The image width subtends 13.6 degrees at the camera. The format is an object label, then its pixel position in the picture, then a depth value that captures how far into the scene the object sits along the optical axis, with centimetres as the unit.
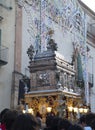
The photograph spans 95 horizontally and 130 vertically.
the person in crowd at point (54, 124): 704
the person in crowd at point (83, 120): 769
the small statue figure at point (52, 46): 1363
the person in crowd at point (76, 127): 458
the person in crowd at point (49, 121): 748
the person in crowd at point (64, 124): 582
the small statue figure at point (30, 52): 1491
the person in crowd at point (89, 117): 763
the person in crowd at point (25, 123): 371
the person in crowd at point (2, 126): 521
